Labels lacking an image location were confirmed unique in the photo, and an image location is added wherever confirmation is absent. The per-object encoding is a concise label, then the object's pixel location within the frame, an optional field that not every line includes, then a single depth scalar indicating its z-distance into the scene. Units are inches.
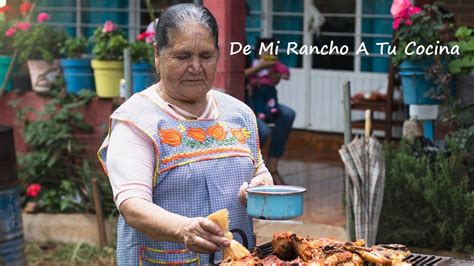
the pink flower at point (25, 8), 379.9
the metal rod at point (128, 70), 298.7
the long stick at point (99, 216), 332.8
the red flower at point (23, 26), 367.9
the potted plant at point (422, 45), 289.7
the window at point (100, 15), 472.7
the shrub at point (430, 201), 276.4
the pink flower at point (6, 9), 382.4
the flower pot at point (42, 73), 372.5
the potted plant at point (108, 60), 355.6
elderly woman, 140.0
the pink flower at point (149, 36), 348.8
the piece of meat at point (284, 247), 139.9
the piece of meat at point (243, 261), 131.2
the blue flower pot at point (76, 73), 366.3
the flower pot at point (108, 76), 355.9
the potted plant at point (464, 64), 289.6
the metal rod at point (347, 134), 275.1
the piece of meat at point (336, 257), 133.3
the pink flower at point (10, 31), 372.5
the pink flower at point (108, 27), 358.3
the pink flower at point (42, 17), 374.9
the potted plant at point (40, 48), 372.5
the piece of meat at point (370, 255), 135.0
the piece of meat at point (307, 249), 134.8
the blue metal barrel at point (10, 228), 283.9
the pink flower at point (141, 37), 354.8
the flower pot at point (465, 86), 290.2
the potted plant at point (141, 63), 347.6
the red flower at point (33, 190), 347.9
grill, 140.8
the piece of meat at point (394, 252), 135.2
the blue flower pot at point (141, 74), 347.3
